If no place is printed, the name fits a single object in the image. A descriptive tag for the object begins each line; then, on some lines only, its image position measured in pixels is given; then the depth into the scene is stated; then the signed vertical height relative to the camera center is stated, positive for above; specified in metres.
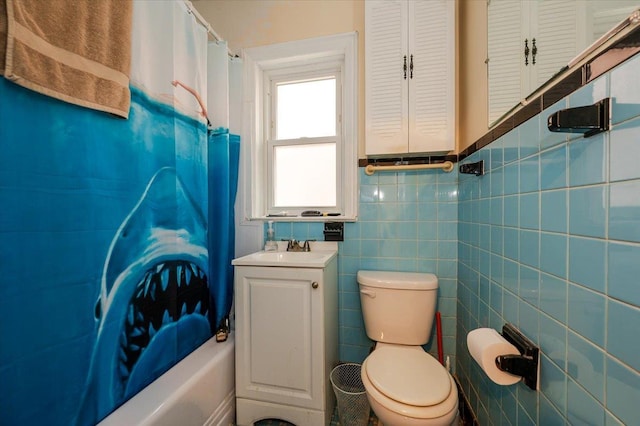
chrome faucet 1.60 -0.23
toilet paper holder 0.69 -0.43
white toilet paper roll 0.73 -0.43
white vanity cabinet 1.21 -0.67
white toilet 0.87 -0.68
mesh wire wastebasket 1.23 -0.99
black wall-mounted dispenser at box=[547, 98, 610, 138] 0.47 +0.18
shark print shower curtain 0.69 -0.09
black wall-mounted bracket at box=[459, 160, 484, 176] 1.08 +0.19
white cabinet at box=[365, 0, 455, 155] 1.38 +0.79
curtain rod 1.28 +1.06
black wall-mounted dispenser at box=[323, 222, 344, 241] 1.60 -0.13
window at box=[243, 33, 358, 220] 1.61 +0.59
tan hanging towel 0.66 +0.50
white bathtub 0.90 -0.75
